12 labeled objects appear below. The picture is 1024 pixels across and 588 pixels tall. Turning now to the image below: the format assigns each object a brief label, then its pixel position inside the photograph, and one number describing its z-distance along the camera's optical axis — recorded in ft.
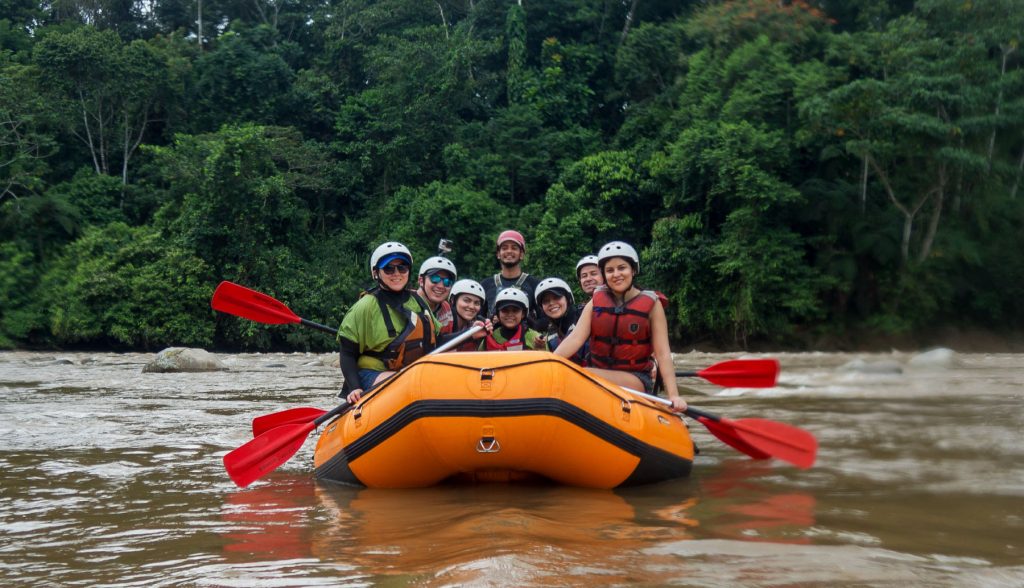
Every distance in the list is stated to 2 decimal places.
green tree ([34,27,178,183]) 68.33
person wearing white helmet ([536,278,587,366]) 18.80
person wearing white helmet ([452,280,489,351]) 18.79
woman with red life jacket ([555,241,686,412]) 15.58
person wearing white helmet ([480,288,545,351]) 17.25
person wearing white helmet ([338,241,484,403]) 15.92
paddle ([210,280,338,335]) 19.47
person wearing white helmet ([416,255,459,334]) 18.49
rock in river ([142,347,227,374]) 44.83
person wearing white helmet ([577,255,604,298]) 19.85
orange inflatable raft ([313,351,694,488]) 12.18
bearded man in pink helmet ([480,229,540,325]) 20.80
